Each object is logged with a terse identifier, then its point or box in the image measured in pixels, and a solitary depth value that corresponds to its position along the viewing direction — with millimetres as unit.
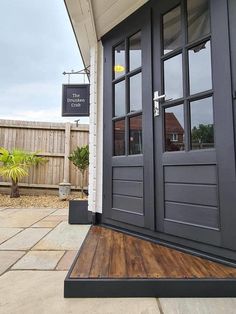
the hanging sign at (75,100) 3963
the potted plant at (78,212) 2814
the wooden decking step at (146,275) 1199
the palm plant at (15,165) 4922
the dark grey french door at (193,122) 1518
